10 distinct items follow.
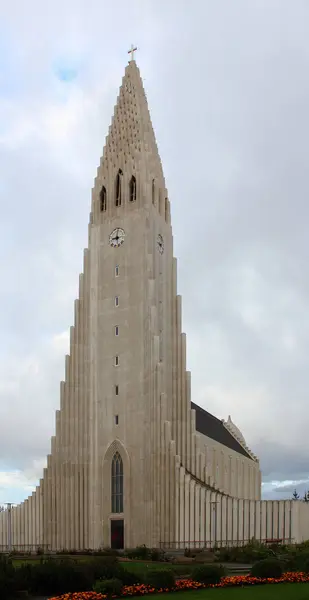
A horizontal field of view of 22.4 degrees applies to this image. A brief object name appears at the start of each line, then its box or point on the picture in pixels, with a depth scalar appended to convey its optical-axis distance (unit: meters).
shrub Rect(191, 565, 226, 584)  26.39
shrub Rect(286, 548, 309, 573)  31.59
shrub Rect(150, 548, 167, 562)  47.06
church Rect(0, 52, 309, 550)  61.21
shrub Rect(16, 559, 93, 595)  25.11
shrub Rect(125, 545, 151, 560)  50.16
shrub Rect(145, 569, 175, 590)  24.88
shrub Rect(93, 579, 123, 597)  23.55
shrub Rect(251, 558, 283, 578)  28.03
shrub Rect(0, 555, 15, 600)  23.02
